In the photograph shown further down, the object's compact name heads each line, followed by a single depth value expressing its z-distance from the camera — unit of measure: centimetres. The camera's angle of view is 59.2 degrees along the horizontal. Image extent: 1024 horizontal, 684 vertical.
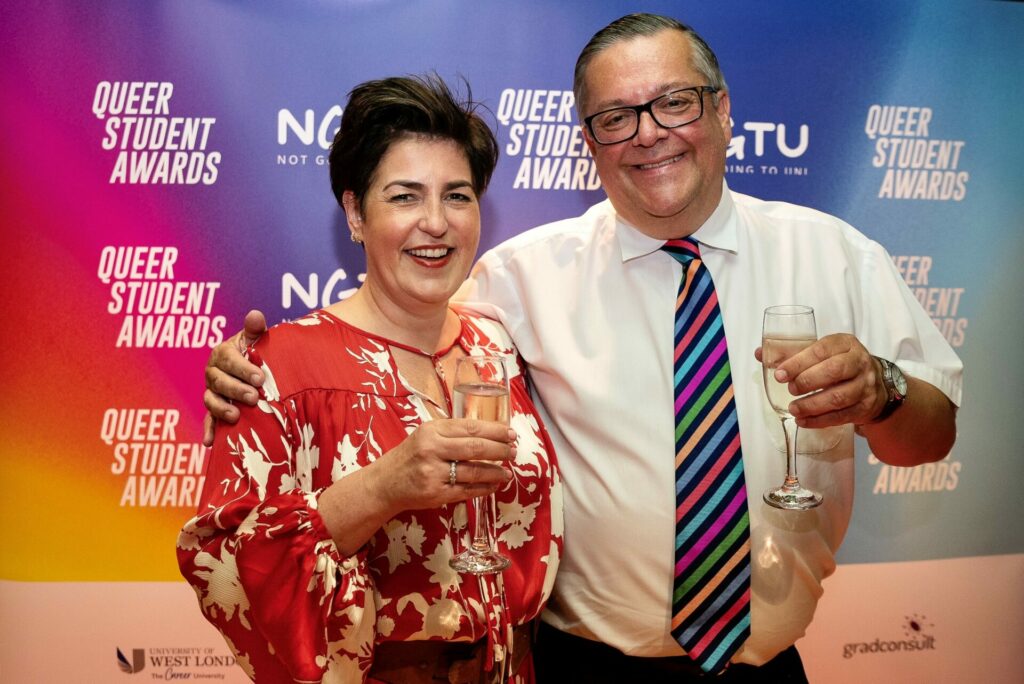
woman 171
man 218
